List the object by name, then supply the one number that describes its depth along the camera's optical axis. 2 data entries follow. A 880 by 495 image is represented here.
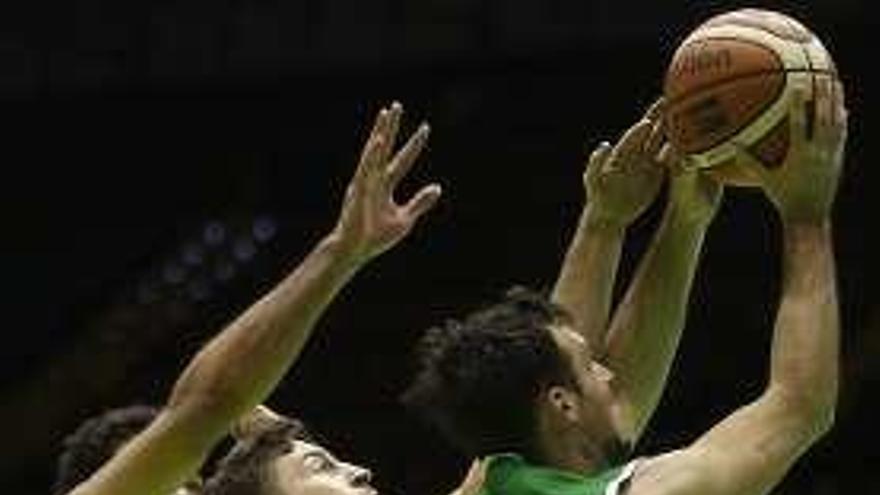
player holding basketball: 6.42
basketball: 6.89
